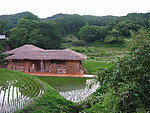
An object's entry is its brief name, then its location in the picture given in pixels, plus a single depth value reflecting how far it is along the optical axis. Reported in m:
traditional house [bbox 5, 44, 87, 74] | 17.36
